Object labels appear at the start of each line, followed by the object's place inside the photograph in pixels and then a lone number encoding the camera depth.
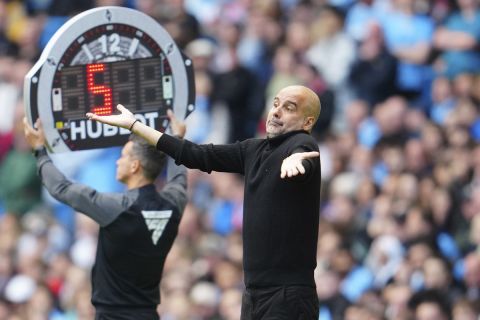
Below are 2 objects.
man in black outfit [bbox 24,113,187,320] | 19.95
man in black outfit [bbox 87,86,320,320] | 17.28
